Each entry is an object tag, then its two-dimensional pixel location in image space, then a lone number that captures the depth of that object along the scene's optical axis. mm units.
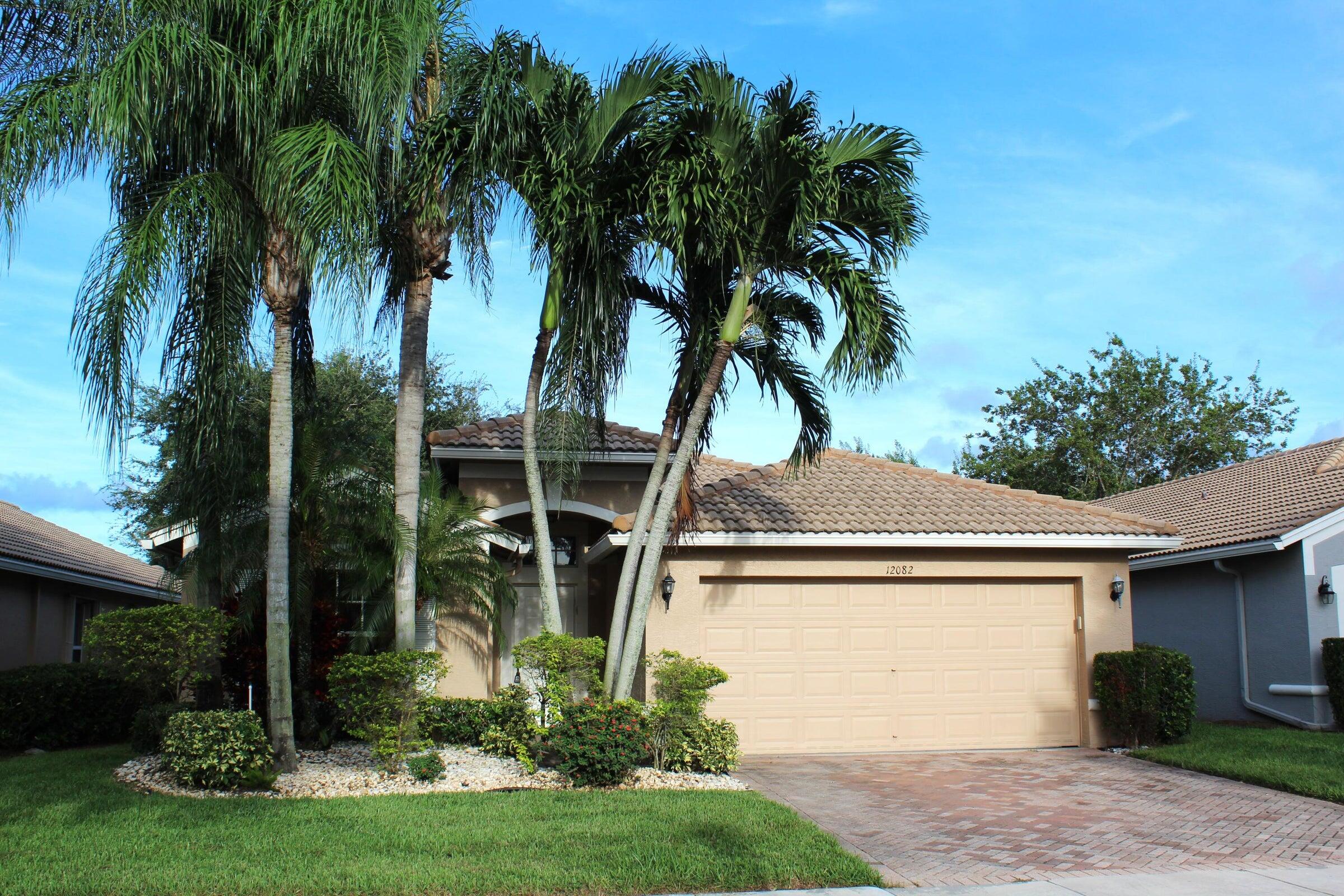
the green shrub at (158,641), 10656
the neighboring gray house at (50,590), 17875
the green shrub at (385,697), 10539
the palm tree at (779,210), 11078
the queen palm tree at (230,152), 9531
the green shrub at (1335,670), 15000
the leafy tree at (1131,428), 34344
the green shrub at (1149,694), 13570
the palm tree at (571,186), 10961
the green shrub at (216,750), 10000
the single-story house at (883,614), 13609
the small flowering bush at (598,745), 10469
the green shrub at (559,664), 10891
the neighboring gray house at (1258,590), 15781
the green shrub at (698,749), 11344
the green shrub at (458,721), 12773
